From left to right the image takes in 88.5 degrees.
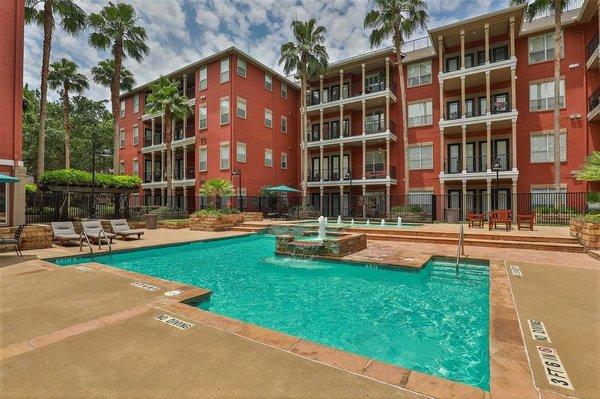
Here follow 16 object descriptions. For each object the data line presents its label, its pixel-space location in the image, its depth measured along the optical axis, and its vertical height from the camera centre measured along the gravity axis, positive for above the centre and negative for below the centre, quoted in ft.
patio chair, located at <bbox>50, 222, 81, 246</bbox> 37.09 -3.75
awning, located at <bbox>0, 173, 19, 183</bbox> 30.61 +2.45
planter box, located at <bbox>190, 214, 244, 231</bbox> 61.31 -4.00
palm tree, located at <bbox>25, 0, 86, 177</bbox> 63.16 +38.31
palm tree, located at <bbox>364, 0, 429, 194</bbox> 75.41 +45.19
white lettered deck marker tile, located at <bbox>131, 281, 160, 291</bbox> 18.25 -5.08
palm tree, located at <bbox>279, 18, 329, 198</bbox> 86.33 +42.71
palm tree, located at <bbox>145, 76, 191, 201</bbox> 81.41 +26.60
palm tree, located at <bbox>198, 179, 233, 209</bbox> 70.38 +3.42
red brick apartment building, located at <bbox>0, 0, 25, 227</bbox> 39.55 +12.83
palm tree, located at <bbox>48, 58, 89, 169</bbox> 94.84 +38.70
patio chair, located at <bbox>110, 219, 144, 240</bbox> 44.57 -3.97
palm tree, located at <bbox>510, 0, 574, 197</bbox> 61.93 +26.69
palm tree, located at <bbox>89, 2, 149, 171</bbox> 78.79 +44.20
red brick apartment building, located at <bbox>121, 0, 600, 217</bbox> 69.41 +22.83
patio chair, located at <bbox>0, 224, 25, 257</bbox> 29.32 -3.58
